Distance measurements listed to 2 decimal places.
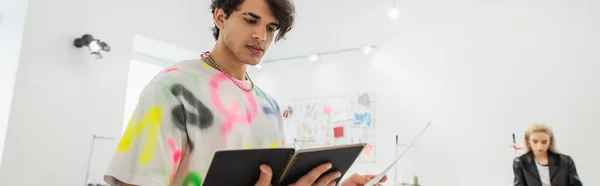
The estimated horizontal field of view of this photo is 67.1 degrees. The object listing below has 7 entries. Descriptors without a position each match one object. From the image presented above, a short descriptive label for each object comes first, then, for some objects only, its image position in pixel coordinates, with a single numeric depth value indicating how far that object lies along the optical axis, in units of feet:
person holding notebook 2.38
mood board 12.99
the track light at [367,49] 13.23
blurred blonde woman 9.54
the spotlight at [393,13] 11.90
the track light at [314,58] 14.42
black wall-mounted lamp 9.77
